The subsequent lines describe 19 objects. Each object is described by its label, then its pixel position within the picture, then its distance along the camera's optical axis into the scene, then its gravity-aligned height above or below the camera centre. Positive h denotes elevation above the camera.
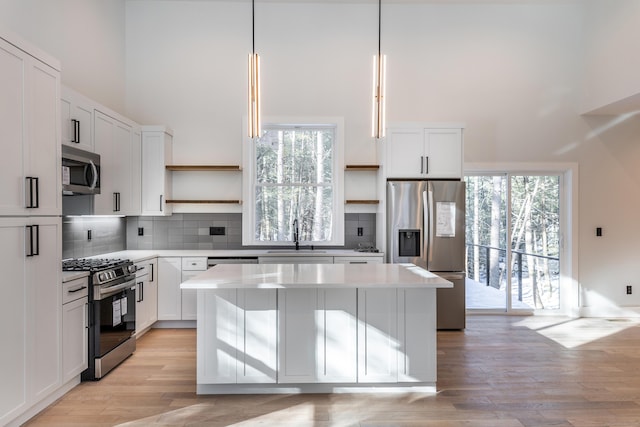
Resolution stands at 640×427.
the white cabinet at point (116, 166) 4.03 +0.49
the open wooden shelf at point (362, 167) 5.18 +0.58
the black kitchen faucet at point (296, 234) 5.28 -0.27
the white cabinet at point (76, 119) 3.42 +0.80
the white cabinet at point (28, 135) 2.44 +0.49
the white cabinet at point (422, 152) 4.93 +0.73
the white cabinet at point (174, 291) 4.80 -0.89
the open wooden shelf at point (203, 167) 5.12 +0.56
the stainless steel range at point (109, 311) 3.34 -0.84
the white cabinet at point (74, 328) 3.02 -0.86
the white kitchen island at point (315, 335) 3.03 -0.88
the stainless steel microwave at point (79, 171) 3.31 +0.35
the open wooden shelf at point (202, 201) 5.18 +0.15
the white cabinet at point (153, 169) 5.02 +0.53
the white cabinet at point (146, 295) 4.30 -0.88
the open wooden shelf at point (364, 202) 5.25 +0.15
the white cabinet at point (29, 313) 2.42 -0.63
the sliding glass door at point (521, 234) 5.51 -0.27
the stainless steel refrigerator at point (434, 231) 4.85 -0.20
